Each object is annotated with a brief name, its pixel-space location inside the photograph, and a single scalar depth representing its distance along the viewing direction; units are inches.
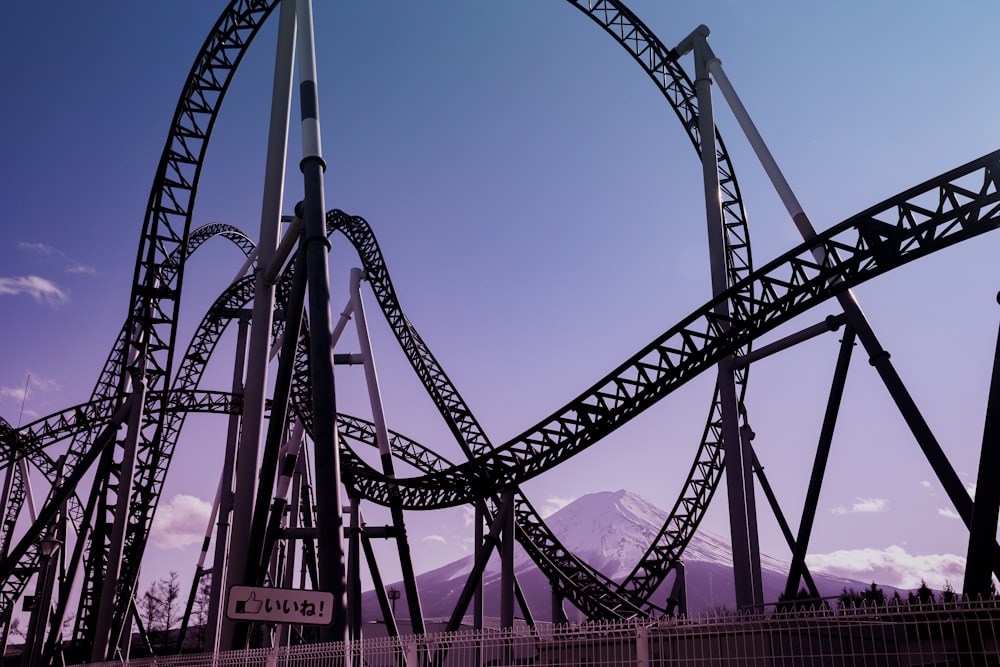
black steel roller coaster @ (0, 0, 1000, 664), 345.7
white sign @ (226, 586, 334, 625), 237.1
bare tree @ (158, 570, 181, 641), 2069.4
